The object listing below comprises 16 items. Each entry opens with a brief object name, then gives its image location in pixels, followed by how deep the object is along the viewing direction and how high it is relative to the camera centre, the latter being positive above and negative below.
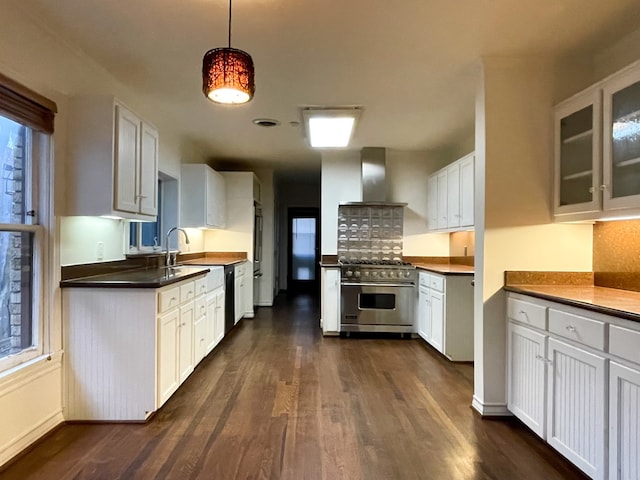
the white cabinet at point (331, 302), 4.98 -0.77
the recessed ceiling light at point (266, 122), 4.12 +1.25
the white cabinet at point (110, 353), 2.57 -0.73
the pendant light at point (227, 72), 1.76 +0.75
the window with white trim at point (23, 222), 2.22 +0.10
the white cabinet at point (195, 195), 4.93 +0.56
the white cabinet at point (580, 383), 1.69 -0.70
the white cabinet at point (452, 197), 4.18 +0.53
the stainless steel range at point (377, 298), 4.90 -0.70
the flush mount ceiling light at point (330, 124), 3.78 +1.21
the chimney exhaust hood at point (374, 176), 5.34 +0.87
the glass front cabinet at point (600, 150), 2.06 +0.54
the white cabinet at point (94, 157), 2.60 +0.54
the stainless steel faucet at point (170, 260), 4.07 -0.21
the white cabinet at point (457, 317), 3.96 -0.75
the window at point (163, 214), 4.29 +0.31
